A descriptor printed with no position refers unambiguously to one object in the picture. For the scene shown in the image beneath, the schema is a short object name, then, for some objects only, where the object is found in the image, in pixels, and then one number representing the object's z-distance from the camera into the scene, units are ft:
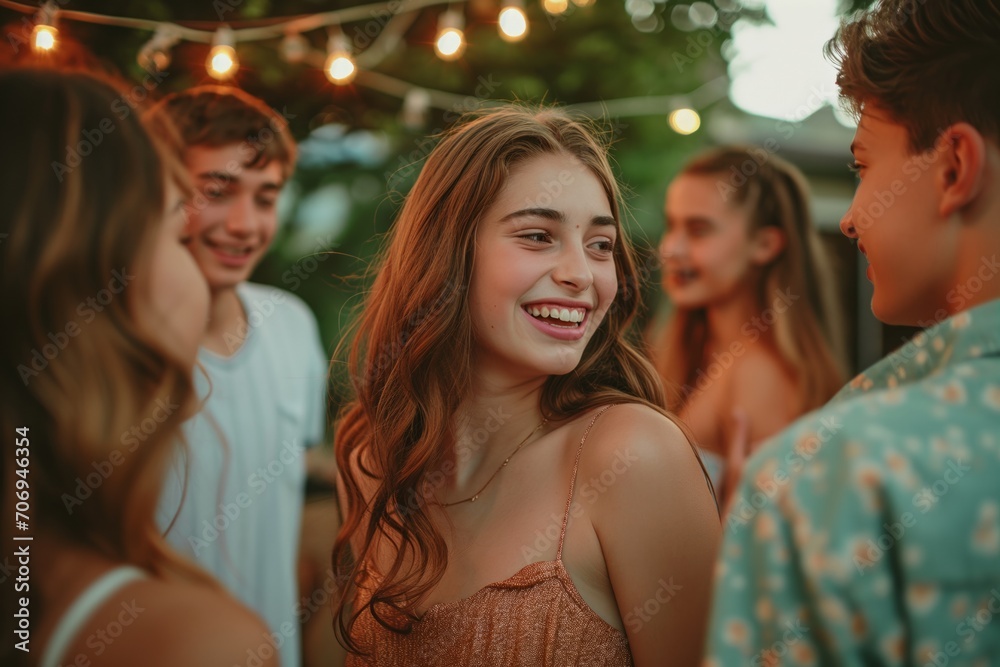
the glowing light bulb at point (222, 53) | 8.77
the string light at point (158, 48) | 8.44
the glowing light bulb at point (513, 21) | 9.40
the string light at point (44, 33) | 7.11
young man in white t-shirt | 8.51
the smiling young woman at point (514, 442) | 5.24
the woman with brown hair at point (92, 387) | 3.20
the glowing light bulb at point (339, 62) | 9.17
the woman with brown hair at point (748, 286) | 10.28
